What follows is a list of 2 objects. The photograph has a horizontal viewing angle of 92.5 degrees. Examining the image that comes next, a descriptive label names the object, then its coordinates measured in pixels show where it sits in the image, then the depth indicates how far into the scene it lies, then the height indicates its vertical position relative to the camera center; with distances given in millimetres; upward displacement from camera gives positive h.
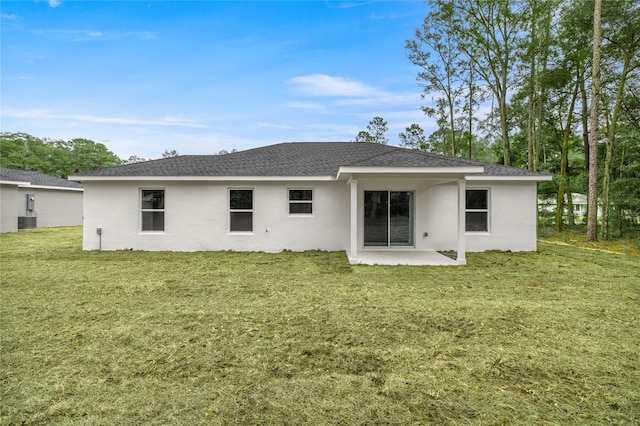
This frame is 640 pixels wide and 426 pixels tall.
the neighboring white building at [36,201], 15750 +661
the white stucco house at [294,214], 10008 -75
